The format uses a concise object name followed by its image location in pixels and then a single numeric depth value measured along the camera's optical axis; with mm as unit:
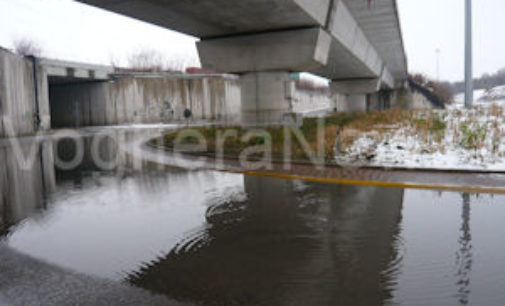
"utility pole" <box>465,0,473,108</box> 25723
